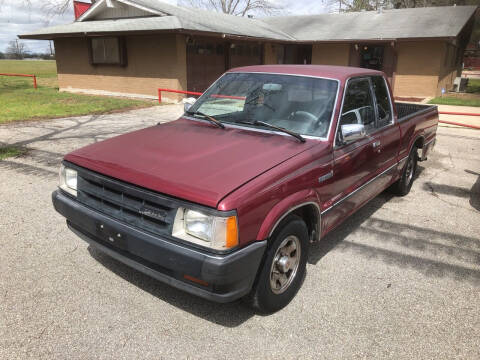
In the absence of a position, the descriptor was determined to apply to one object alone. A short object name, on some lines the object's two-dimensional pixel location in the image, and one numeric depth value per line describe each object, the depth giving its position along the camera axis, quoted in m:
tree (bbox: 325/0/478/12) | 42.47
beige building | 16.94
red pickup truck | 2.48
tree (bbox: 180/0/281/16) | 43.62
